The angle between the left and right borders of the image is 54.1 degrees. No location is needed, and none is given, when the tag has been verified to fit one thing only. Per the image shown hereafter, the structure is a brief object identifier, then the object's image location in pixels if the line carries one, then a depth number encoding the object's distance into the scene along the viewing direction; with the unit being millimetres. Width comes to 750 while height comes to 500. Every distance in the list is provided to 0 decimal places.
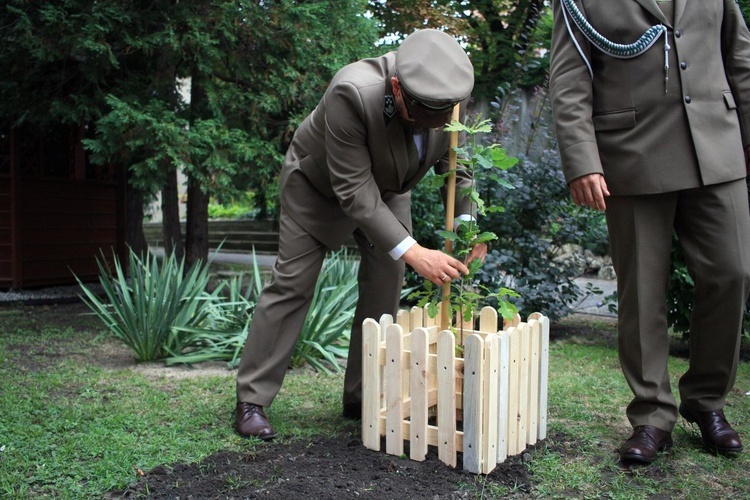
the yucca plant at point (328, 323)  4500
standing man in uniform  2686
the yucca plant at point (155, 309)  4539
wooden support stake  2823
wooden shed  7891
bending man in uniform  2596
